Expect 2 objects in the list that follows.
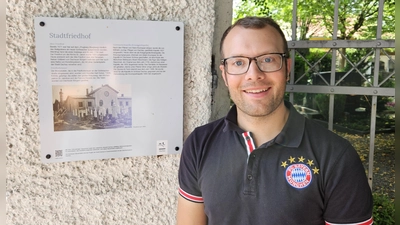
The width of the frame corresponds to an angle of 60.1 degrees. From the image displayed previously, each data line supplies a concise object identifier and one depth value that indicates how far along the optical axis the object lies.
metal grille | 1.91
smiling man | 1.32
